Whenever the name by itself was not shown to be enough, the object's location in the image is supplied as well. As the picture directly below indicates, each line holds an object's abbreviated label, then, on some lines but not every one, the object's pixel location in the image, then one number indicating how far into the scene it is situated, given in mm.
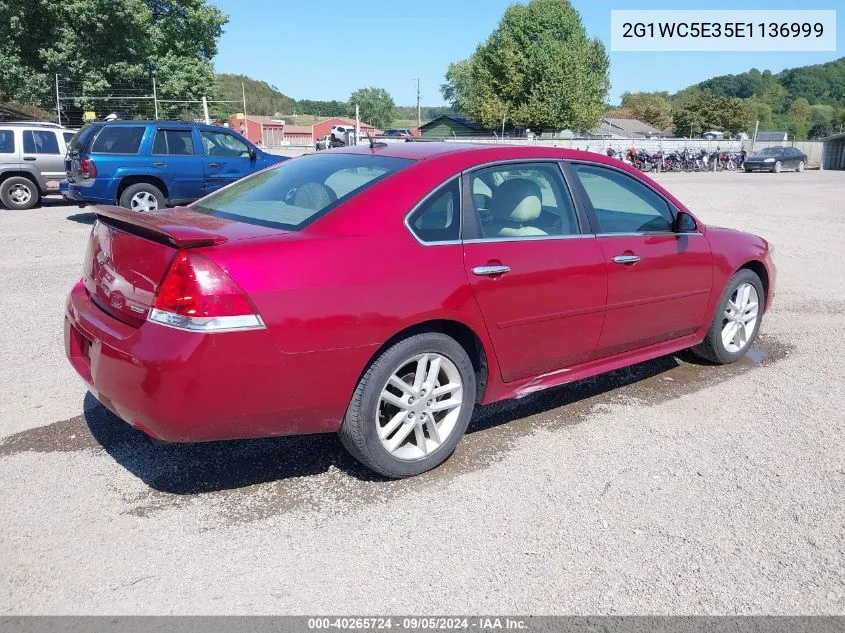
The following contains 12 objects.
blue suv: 11992
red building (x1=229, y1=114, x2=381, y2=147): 84231
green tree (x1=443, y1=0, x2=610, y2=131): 65312
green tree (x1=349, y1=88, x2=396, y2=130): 127000
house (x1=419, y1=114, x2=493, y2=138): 74062
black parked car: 39656
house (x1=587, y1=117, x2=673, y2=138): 82788
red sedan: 2887
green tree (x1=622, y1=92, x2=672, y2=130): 114750
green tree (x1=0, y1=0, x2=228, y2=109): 33969
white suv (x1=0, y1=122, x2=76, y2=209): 14719
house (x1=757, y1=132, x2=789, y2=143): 62166
